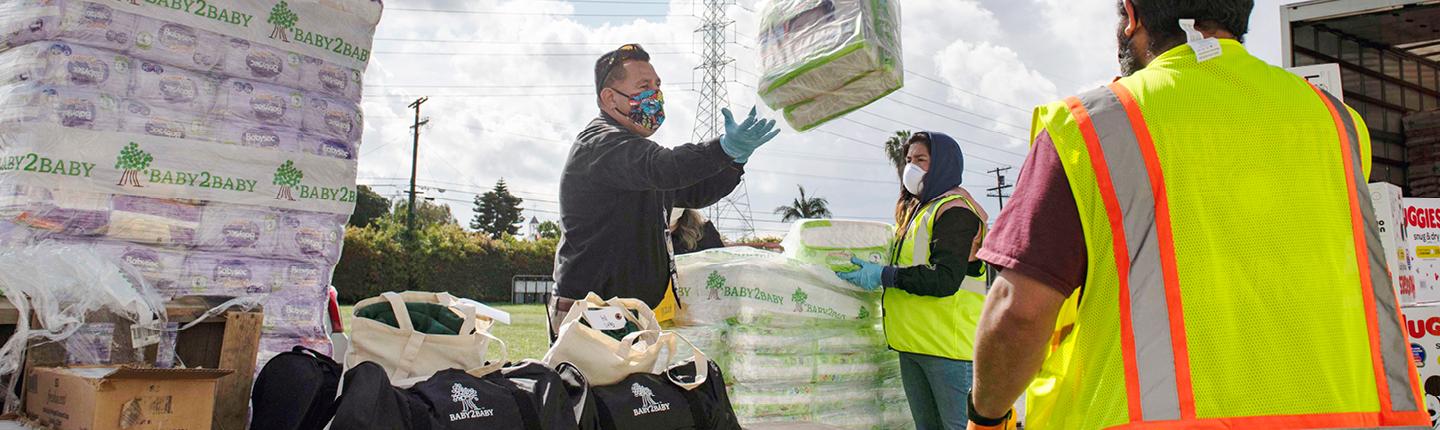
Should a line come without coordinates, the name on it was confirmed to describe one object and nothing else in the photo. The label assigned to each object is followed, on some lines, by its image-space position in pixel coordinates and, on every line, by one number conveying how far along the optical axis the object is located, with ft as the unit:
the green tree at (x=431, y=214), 206.90
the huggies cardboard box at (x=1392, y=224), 14.02
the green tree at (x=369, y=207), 167.02
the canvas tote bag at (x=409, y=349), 7.74
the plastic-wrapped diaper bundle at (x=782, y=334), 14.06
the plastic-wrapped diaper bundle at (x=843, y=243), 14.98
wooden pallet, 7.19
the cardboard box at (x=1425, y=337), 14.62
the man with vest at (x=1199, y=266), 4.45
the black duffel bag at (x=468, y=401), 6.70
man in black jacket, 10.59
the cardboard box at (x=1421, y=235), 18.02
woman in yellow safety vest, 12.26
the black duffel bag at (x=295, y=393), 6.94
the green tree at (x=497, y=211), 238.27
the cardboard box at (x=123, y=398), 6.04
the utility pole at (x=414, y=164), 108.57
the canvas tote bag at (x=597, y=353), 8.79
